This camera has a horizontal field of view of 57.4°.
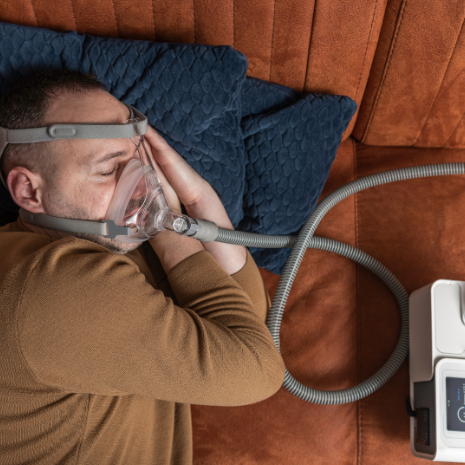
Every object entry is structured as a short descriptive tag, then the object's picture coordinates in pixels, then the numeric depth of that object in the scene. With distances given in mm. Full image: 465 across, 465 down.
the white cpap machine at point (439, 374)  1102
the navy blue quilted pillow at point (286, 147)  1322
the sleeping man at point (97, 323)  775
